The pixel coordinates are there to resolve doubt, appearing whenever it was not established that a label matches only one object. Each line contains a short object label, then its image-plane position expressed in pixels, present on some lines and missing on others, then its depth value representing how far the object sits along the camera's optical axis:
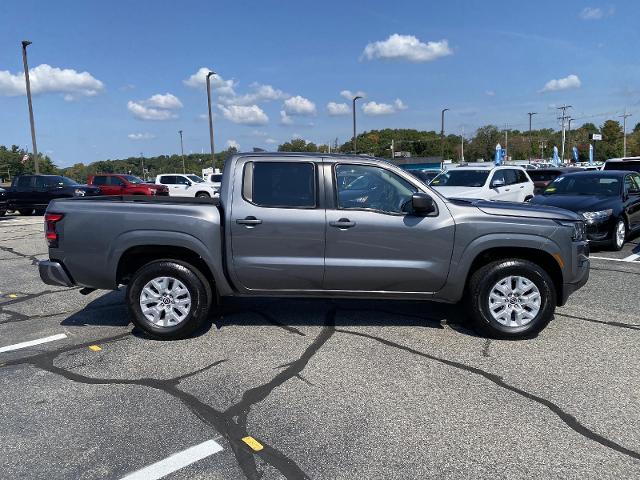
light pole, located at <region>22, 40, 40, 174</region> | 24.47
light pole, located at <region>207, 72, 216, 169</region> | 33.47
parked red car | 24.12
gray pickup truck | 4.79
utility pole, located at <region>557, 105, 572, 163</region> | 86.59
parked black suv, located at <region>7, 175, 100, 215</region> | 19.78
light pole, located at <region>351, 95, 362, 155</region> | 40.47
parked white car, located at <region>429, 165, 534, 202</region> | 12.79
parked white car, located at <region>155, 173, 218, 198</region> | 25.91
